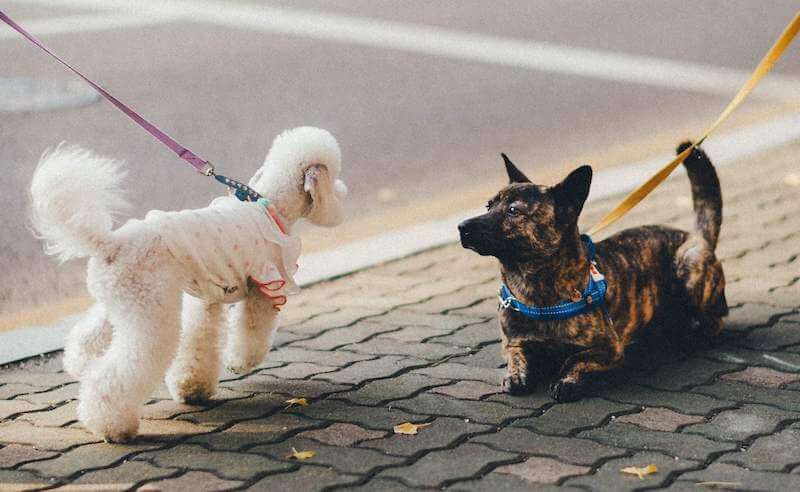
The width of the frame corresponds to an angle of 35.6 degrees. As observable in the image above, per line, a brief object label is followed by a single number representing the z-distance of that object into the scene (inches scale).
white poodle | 170.7
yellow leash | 215.3
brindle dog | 191.0
